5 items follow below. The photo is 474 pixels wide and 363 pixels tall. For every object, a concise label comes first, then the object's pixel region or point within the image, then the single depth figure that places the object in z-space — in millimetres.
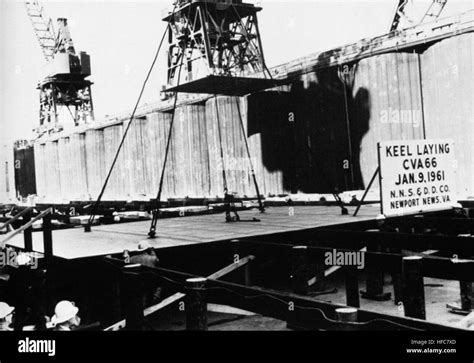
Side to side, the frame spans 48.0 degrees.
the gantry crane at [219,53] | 15523
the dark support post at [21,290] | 7781
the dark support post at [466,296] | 7737
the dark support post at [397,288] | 8211
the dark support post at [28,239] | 8427
